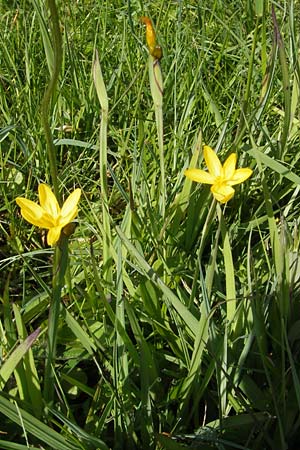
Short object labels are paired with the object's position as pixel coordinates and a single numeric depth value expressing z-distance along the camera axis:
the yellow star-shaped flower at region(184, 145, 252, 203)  0.36
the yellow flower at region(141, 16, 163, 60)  0.39
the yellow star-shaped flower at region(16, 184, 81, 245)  0.33
